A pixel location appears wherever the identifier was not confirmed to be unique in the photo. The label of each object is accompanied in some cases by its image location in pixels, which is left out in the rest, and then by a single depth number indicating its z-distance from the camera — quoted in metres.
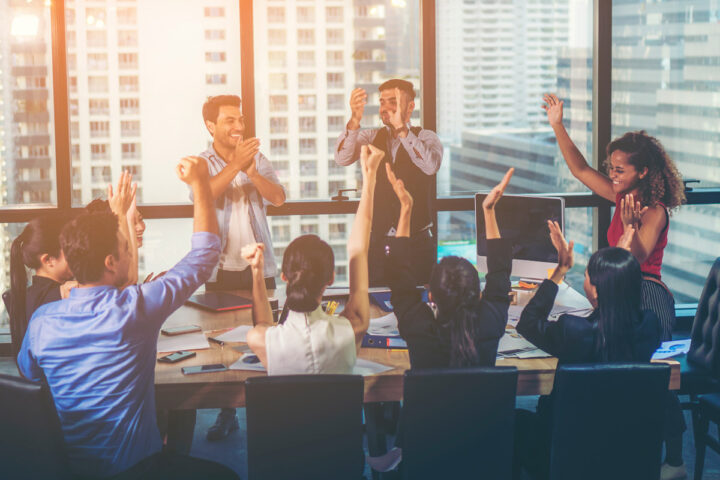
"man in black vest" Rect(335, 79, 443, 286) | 4.45
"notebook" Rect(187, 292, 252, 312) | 3.50
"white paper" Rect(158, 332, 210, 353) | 2.91
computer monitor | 3.72
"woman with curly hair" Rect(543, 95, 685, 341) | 3.48
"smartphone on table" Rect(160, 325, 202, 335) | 3.14
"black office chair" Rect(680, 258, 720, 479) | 3.17
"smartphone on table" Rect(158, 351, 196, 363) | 2.77
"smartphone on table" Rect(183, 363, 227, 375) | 2.64
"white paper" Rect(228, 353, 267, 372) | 2.66
